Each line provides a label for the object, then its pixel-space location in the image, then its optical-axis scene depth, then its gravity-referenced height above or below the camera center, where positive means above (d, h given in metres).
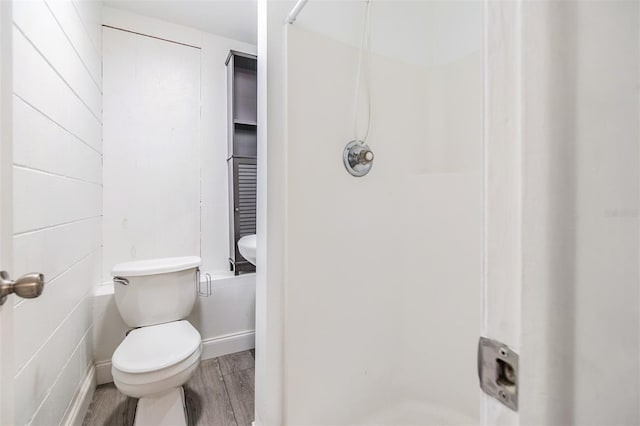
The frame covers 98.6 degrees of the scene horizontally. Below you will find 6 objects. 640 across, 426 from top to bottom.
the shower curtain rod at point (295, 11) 1.02 +0.78
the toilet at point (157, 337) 1.25 -0.69
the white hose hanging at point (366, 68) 1.28 +0.68
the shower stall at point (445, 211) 0.26 +0.00
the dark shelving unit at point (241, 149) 2.06 +0.49
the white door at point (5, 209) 0.56 +0.00
